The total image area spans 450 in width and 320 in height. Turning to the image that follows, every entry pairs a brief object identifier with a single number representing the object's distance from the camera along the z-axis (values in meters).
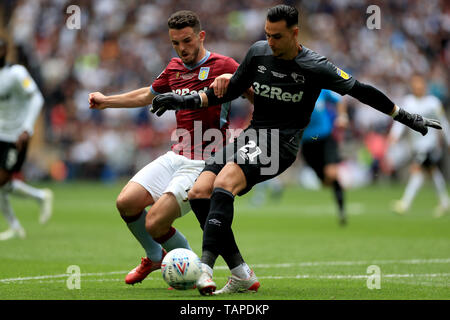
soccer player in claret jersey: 13.44
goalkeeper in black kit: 12.15
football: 12.02
